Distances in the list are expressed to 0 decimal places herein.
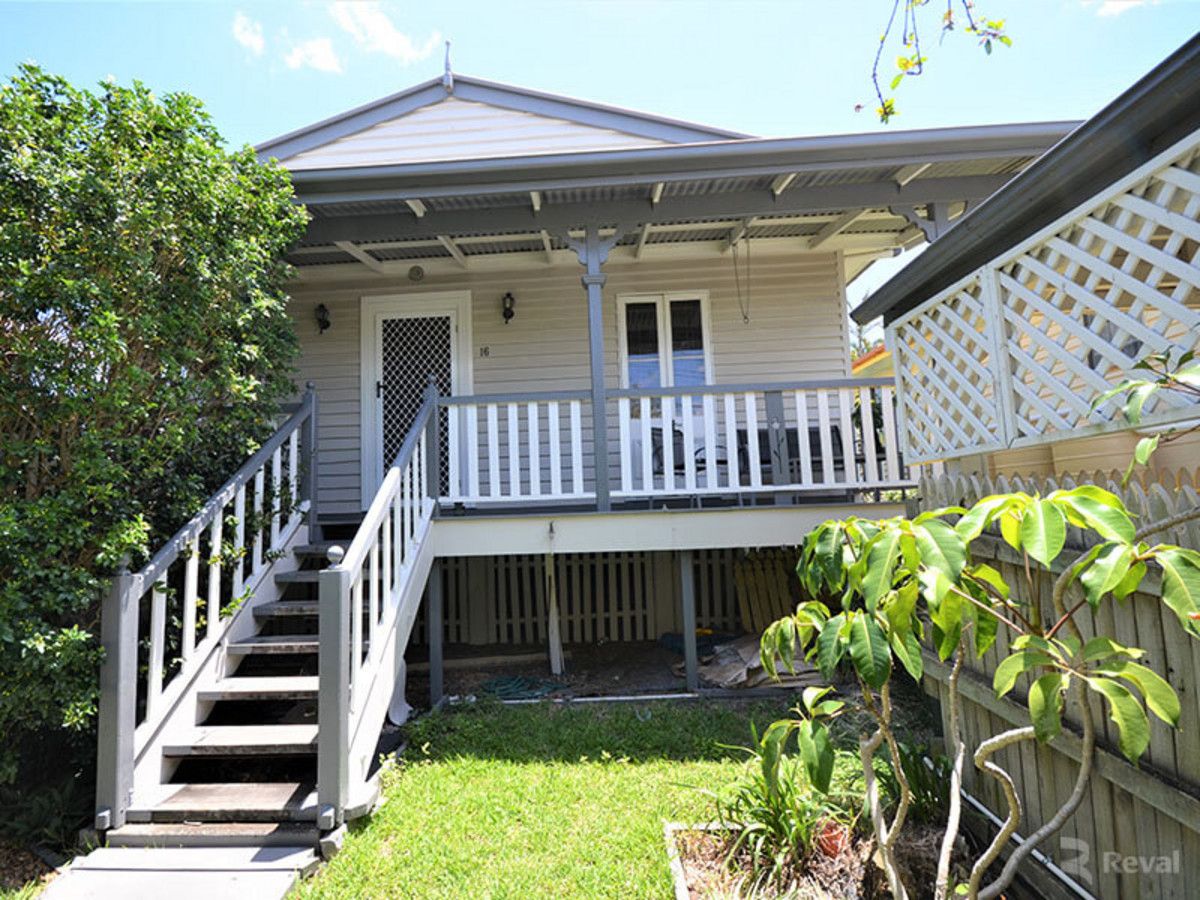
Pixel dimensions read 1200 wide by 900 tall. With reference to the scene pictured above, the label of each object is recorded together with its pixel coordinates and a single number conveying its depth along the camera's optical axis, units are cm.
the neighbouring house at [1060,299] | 192
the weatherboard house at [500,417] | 317
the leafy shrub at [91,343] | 272
